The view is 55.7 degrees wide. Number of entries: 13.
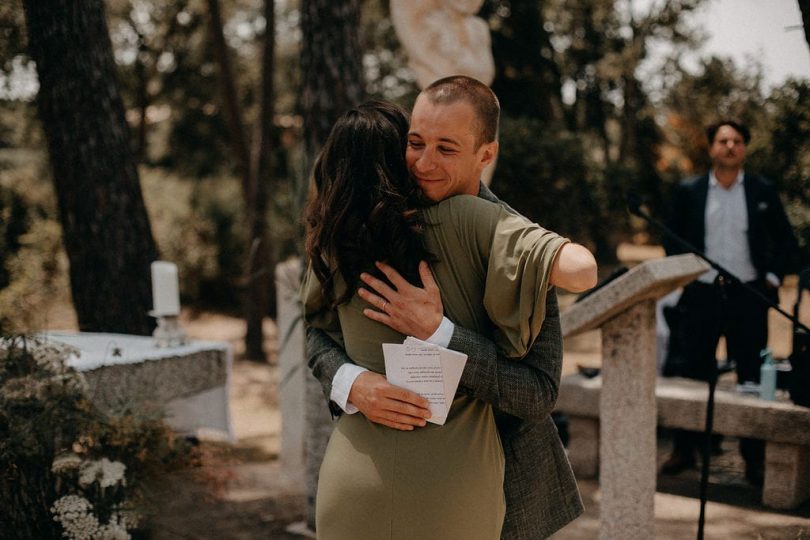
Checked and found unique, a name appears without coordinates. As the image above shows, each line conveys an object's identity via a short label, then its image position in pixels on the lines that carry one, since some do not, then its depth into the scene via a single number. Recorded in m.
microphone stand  2.97
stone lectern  3.10
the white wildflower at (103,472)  3.11
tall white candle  4.12
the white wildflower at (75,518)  3.03
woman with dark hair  1.71
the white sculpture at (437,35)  5.27
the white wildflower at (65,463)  3.04
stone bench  4.16
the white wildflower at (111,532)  3.10
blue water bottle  4.30
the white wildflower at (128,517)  3.17
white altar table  3.70
